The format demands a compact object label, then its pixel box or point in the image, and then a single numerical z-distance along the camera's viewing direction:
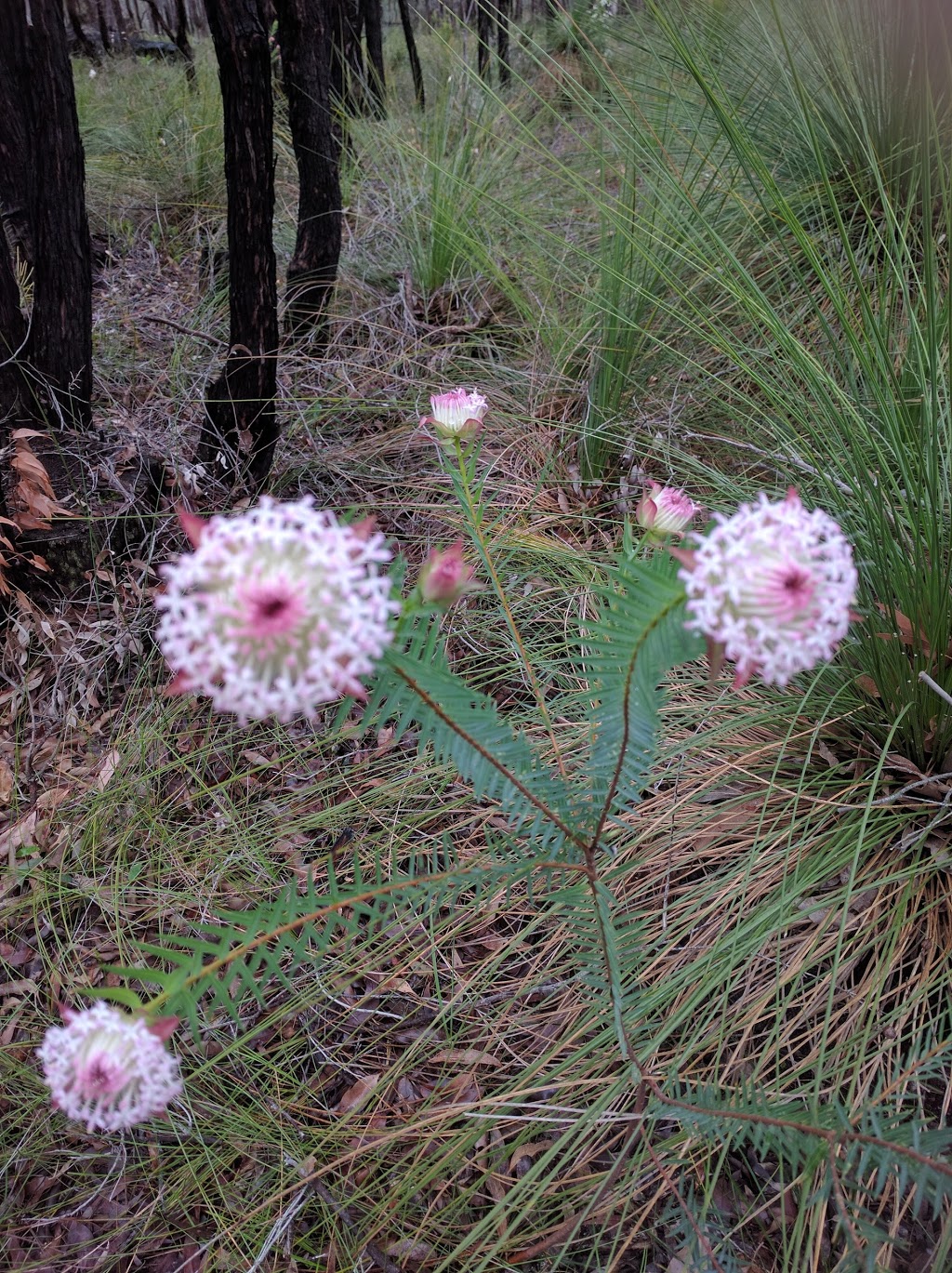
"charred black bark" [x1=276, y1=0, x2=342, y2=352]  2.42
